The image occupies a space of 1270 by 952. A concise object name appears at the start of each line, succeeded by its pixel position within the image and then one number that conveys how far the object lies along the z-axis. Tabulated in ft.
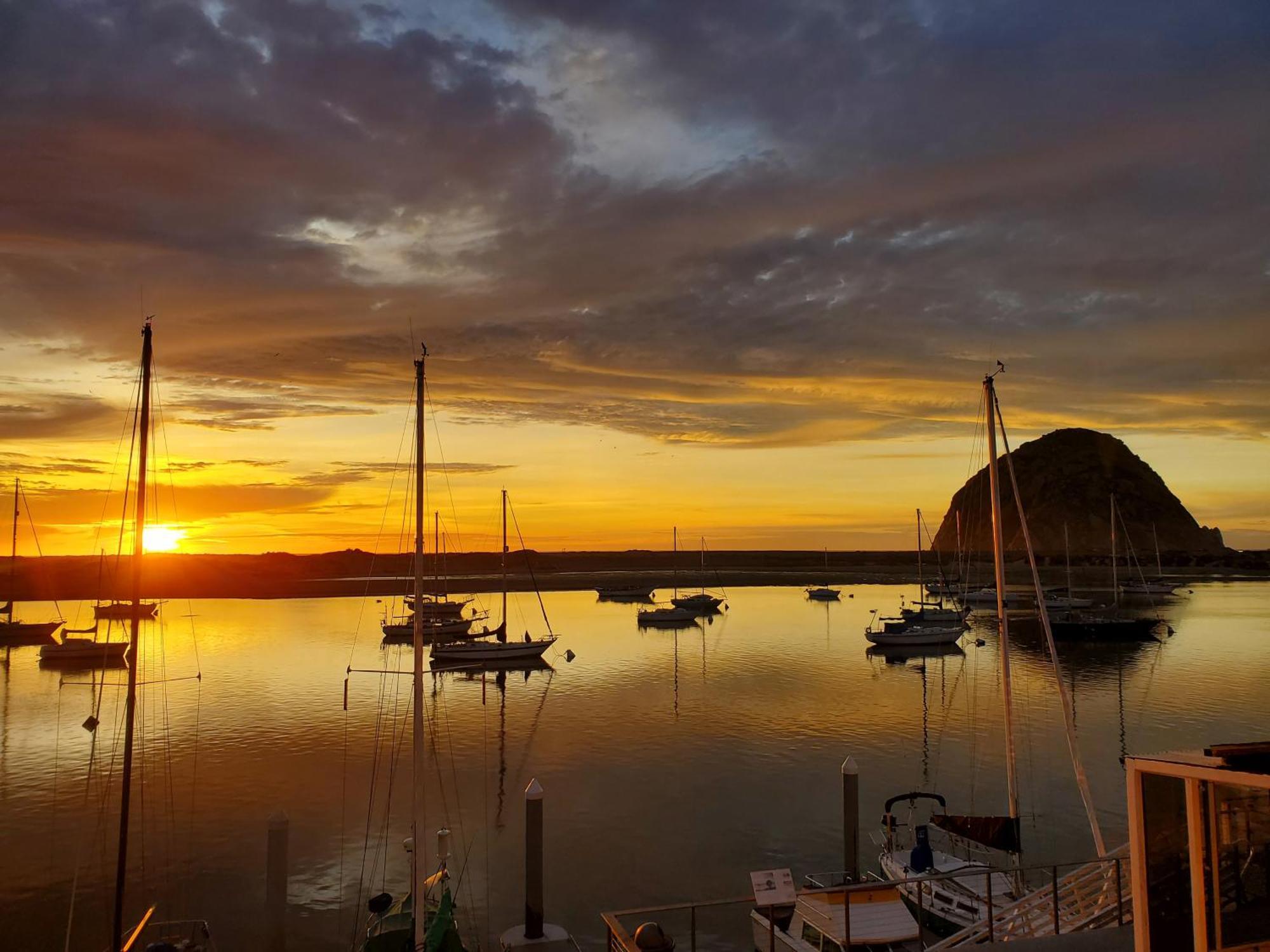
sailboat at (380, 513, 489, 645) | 264.91
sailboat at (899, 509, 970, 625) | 291.38
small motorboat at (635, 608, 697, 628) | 330.54
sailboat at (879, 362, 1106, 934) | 66.33
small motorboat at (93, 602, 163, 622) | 343.87
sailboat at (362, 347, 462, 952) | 59.26
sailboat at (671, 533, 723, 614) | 363.33
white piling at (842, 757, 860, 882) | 76.69
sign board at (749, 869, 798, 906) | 47.37
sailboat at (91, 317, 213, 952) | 60.13
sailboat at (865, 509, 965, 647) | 259.80
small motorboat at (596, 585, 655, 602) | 442.50
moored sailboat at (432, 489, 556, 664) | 230.48
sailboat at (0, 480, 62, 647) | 279.90
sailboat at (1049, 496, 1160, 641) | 269.23
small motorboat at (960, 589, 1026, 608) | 426.92
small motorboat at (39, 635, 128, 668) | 235.61
